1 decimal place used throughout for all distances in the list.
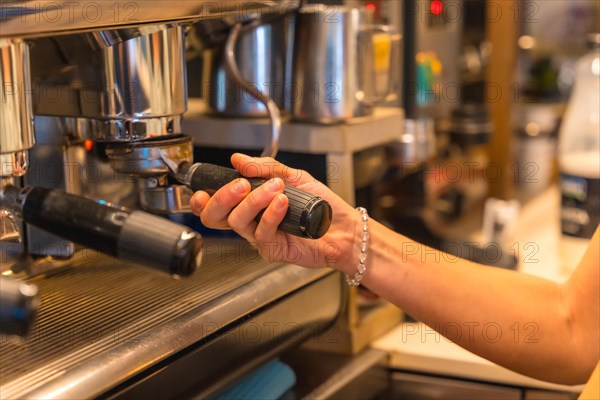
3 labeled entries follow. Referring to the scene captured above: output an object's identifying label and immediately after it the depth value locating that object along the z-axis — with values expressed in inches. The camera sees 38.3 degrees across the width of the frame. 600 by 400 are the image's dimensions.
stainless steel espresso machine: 22.7
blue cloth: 32.8
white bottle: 50.2
